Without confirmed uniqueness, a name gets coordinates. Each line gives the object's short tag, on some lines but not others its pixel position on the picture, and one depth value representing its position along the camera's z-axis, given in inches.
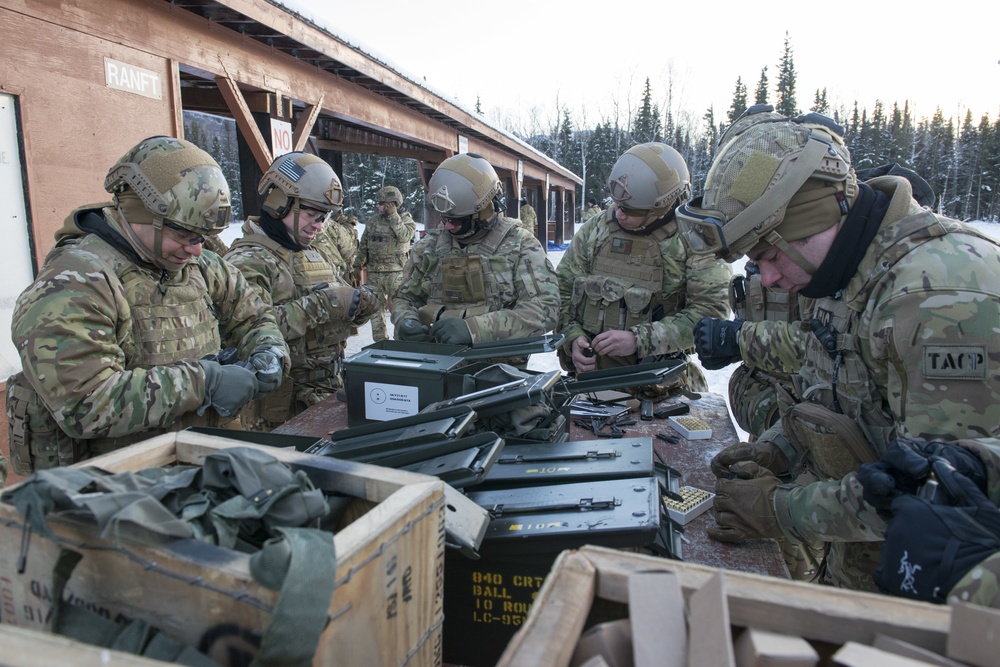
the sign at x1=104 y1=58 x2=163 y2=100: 151.3
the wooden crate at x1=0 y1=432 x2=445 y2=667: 33.7
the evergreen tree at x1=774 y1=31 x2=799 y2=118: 1962.4
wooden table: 70.7
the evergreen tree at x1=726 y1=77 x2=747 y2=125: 1977.9
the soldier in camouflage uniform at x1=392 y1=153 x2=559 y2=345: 149.2
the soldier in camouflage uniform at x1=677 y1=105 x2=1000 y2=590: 60.9
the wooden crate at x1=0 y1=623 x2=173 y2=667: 27.8
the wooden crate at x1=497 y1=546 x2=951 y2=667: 31.8
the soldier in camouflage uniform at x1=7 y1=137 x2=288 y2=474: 81.0
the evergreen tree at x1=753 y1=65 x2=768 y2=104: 1975.0
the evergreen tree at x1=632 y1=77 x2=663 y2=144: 1894.7
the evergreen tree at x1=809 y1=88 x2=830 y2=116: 1662.8
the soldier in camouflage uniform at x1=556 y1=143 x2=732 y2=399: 148.3
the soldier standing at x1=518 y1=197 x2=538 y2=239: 825.5
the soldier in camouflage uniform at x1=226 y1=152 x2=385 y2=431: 151.0
